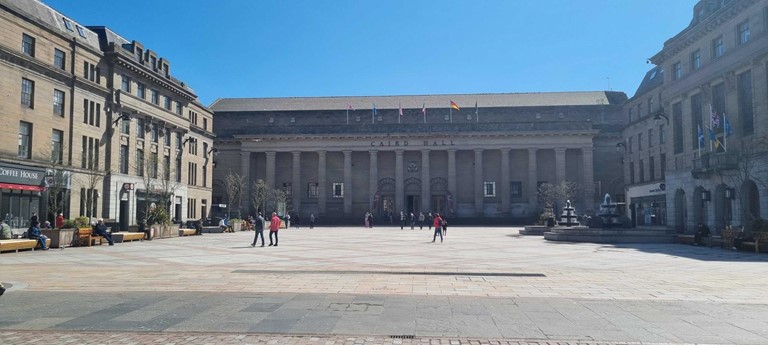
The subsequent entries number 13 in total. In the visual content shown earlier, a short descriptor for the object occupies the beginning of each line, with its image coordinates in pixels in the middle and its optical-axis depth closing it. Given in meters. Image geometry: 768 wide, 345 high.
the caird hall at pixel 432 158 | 72.94
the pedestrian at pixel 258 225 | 27.06
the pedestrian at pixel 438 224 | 31.81
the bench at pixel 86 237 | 27.84
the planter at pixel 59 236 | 26.23
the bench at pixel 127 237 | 30.84
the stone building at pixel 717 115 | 30.97
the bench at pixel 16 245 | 22.98
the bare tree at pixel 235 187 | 65.06
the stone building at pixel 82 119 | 33.81
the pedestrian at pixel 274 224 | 26.70
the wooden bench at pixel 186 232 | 39.78
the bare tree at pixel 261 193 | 67.92
